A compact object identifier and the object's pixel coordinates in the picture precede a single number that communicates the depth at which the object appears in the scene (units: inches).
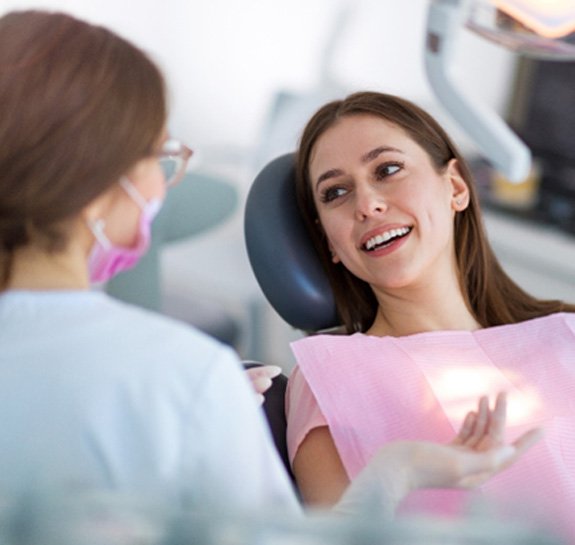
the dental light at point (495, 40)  54.0
